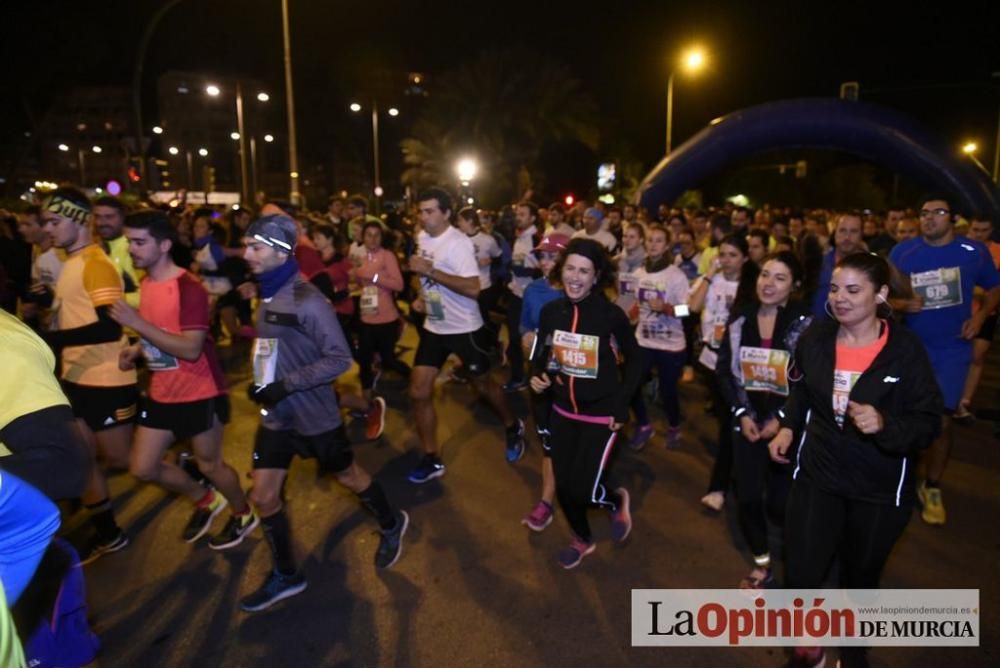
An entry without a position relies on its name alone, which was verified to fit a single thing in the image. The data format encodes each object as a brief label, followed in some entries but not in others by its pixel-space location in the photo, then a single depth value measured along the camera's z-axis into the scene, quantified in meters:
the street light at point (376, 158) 46.13
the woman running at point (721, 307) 4.97
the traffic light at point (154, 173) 19.73
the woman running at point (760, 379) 4.01
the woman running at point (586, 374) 4.10
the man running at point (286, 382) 3.73
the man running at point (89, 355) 4.26
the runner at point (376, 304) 7.42
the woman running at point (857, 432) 2.89
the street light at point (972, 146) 39.33
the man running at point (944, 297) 5.12
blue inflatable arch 13.22
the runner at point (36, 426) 1.87
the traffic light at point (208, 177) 26.69
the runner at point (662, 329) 6.41
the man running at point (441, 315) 5.55
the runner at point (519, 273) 8.55
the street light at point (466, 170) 36.24
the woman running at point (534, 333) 4.56
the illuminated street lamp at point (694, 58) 23.77
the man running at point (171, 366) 3.98
